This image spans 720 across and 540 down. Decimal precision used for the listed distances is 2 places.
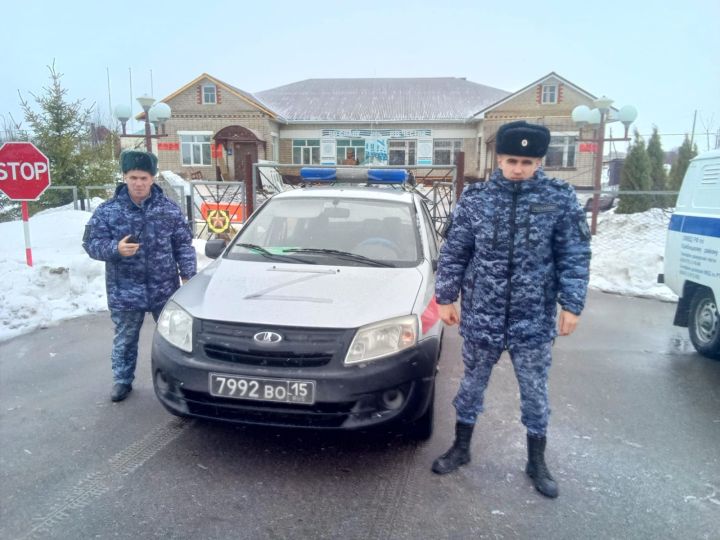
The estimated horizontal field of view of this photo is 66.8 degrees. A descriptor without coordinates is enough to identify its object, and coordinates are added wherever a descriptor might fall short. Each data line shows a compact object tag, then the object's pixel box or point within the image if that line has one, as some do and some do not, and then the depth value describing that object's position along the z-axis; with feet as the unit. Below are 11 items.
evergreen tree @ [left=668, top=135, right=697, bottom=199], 63.87
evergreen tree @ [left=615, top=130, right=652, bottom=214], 62.39
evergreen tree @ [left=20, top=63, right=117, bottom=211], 44.45
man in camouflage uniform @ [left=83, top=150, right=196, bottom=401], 12.79
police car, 9.46
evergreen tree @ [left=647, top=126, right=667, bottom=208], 66.13
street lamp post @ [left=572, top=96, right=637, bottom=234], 43.74
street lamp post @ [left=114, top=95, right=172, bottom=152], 49.06
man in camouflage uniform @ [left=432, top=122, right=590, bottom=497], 9.30
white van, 16.30
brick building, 98.32
